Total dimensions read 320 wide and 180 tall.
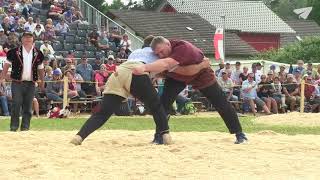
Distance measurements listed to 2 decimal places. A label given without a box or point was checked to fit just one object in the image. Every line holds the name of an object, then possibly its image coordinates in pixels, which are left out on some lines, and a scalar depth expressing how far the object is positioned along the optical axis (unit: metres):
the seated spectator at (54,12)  24.70
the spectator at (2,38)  20.52
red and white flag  30.42
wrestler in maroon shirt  8.49
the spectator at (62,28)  24.09
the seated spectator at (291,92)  21.92
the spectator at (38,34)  22.20
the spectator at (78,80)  19.27
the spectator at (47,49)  20.87
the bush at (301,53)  39.06
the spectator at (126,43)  24.99
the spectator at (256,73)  21.79
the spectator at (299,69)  22.88
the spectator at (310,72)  22.53
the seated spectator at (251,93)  20.73
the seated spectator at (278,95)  21.66
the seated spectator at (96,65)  21.33
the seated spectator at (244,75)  21.72
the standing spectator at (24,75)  11.69
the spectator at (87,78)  19.88
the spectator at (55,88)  18.72
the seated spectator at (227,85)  21.17
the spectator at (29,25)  22.14
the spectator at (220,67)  22.16
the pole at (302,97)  21.04
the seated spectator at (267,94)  21.38
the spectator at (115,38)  25.92
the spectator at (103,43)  24.59
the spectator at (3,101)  17.94
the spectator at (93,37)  24.89
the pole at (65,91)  18.44
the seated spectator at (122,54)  24.19
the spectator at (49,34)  22.81
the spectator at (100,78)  19.61
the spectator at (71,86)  18.84
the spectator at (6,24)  21.75
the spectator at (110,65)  20.20
